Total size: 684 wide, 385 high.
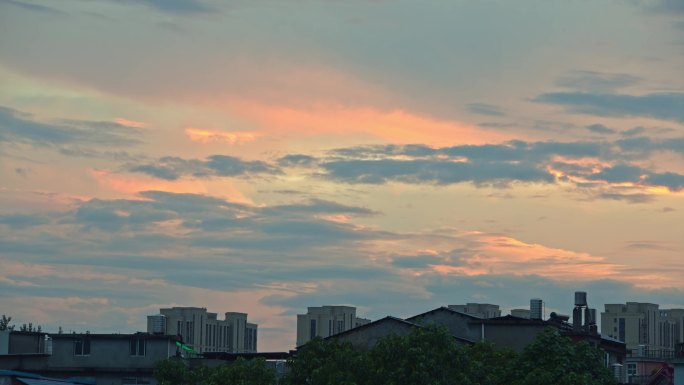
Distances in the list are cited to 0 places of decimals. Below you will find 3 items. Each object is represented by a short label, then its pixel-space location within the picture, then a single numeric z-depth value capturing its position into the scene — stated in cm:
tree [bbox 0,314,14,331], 18736
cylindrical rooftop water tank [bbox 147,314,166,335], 11300
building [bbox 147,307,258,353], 11300
